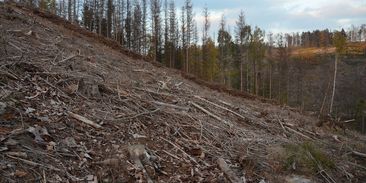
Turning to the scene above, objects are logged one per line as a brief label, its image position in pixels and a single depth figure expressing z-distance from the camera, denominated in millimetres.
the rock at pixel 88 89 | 6711
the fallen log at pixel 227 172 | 5357
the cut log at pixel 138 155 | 4773
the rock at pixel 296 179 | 5844
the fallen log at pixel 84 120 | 5555
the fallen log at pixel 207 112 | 8055
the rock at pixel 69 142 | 4846
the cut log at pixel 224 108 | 9298
